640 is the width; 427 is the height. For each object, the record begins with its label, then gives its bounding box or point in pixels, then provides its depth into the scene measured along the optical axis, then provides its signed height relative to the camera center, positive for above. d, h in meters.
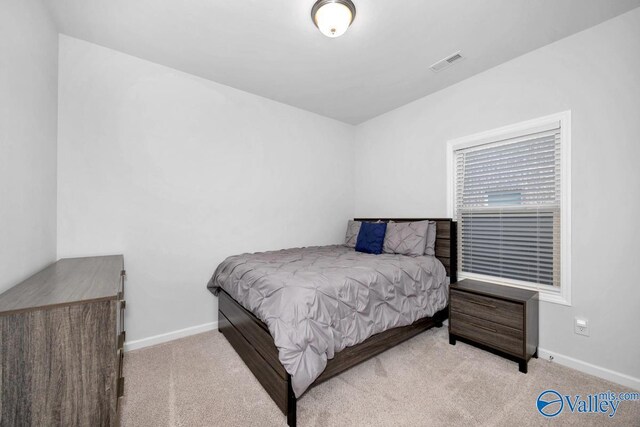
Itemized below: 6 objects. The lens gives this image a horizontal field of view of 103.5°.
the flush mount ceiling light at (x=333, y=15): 1.67 +1.35
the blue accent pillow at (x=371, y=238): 3.00 -0.30
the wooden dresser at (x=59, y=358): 0.96 -0.59
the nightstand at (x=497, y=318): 1.97 -0.88
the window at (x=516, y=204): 2.15 +0.09
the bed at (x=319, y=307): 1.49 -0.70
